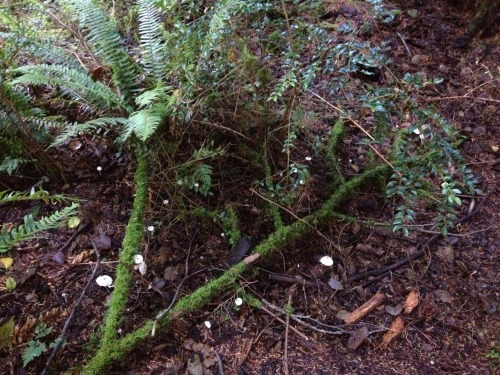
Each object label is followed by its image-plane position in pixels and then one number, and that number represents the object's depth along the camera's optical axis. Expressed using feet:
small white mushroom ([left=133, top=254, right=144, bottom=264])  7.89
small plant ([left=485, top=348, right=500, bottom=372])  7.22
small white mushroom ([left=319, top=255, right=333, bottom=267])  8.30
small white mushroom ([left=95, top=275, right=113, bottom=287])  7.83
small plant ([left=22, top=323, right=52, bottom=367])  6.93
